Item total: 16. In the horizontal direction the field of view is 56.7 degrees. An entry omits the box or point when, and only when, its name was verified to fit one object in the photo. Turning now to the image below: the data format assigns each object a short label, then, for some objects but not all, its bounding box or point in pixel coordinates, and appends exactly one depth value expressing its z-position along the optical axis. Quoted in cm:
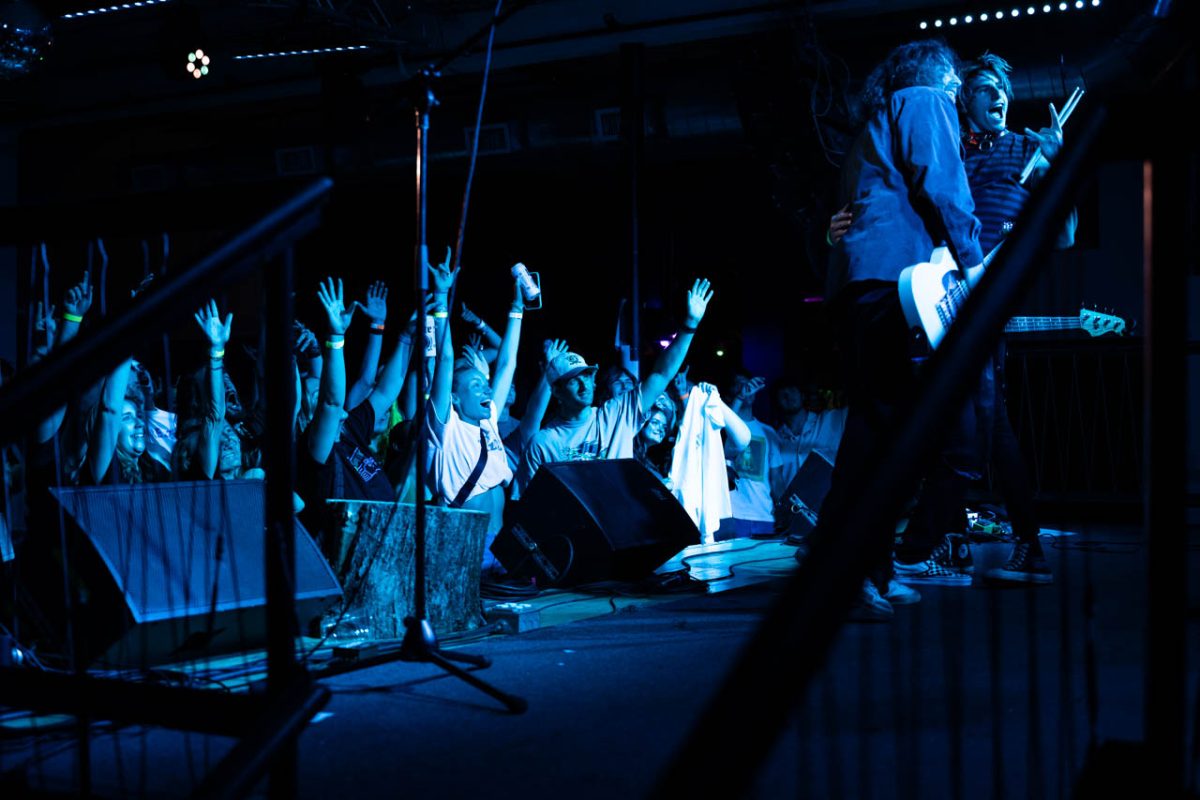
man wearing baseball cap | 646
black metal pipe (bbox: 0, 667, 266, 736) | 177
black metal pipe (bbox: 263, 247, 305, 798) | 180
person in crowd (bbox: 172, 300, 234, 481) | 465
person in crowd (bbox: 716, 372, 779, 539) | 798
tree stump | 386
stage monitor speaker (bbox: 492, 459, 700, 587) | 494
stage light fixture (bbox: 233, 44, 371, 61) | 1054
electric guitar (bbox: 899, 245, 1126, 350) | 347
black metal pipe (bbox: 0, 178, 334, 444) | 160
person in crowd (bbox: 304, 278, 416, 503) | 475
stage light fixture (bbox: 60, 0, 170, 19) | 988
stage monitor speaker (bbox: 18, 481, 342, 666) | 322
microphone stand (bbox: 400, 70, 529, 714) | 297
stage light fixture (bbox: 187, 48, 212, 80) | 912
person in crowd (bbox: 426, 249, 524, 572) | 542
